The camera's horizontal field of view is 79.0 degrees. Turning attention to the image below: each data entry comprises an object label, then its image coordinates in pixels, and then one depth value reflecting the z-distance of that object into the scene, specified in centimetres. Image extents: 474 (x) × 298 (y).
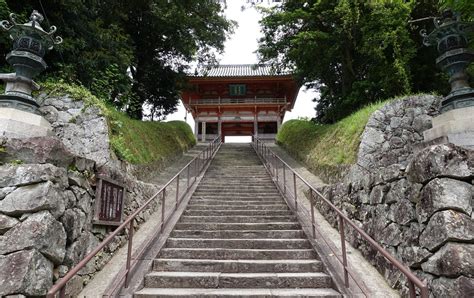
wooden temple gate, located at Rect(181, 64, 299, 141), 2217
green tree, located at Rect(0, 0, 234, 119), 792
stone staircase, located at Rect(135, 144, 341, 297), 368
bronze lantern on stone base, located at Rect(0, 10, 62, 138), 402
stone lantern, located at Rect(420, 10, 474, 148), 350
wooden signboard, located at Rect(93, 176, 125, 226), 430
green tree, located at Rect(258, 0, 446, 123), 851
